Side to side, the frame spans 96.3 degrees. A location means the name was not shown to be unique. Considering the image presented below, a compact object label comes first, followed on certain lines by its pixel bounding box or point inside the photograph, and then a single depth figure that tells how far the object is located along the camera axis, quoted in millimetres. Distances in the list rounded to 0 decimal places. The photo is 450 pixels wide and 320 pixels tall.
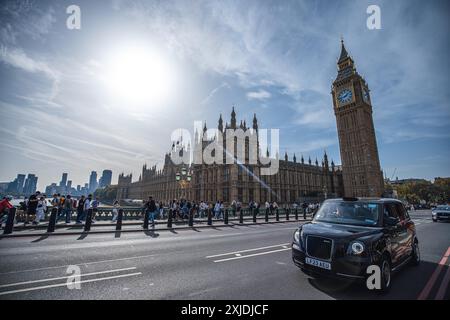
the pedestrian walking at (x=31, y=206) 12444
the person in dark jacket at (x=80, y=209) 14734
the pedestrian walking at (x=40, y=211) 13370
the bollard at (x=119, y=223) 12931
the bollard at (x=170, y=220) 14930
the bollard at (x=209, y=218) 17550
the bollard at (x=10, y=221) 10162
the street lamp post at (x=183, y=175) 20391
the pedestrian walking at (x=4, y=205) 10789
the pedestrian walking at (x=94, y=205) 16189
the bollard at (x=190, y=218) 16127
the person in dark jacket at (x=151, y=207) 14648
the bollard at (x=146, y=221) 14172
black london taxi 4074
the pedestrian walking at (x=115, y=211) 16672
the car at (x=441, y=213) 20673
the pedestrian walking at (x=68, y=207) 14564
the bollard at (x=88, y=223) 12055
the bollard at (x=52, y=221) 11138
